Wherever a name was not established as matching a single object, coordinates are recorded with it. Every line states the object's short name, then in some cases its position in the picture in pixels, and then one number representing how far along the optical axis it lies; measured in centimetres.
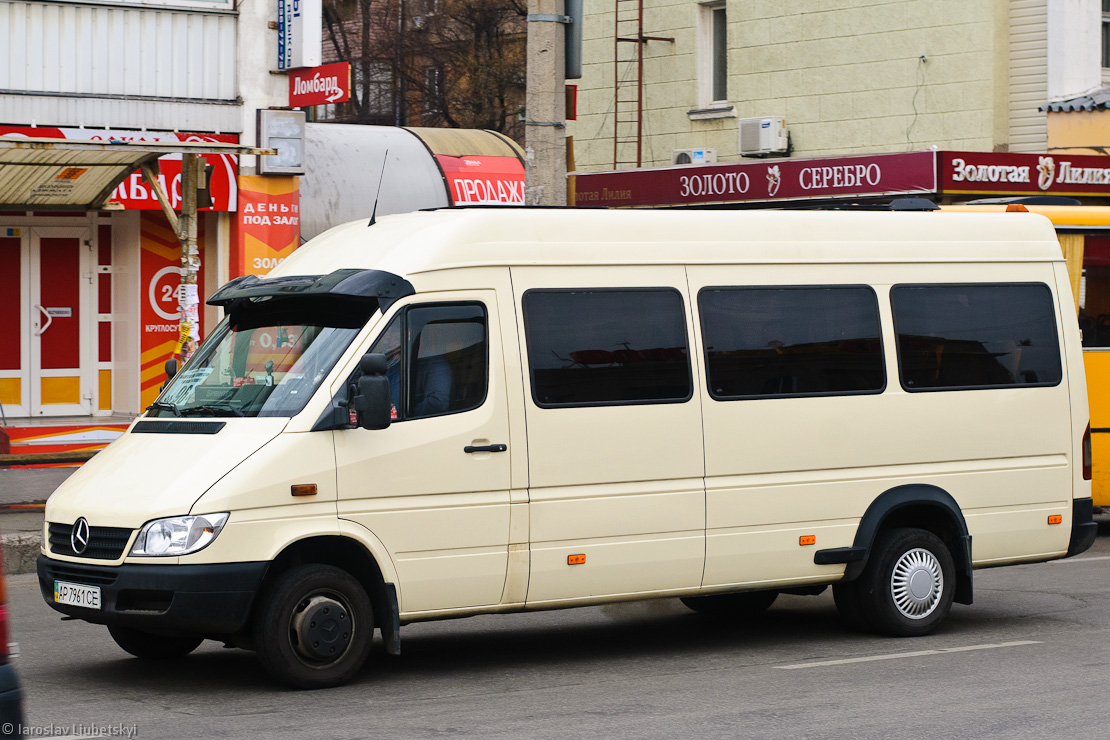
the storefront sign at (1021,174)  2091
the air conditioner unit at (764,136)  2680
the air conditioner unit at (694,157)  2670
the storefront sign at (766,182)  2122
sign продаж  2062
